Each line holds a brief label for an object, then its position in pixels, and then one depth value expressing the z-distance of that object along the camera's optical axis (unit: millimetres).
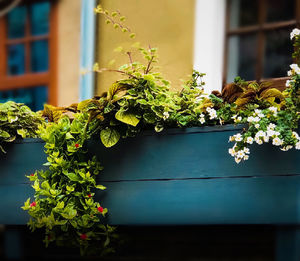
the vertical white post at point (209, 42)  3594
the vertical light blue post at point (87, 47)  3912
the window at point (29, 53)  4289
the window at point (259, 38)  3467
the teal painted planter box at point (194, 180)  2875
